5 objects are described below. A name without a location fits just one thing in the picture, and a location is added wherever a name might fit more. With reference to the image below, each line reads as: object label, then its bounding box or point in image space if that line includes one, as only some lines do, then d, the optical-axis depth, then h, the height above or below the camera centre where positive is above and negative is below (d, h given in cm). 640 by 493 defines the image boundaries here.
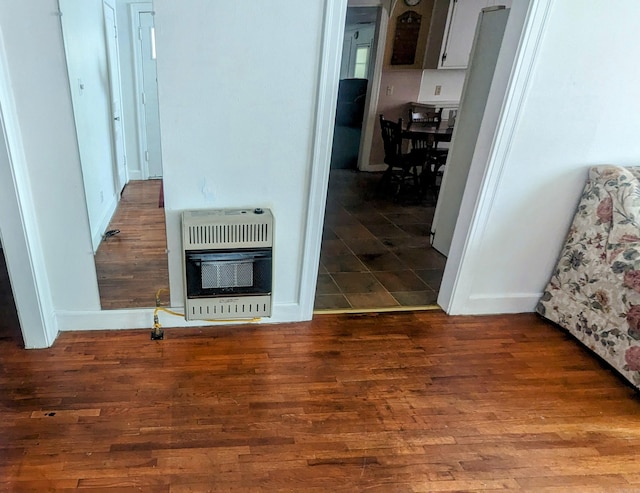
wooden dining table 417 -58
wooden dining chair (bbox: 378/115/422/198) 449 -96
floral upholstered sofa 206 -87
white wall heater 200 -94
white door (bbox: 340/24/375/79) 880 +18
